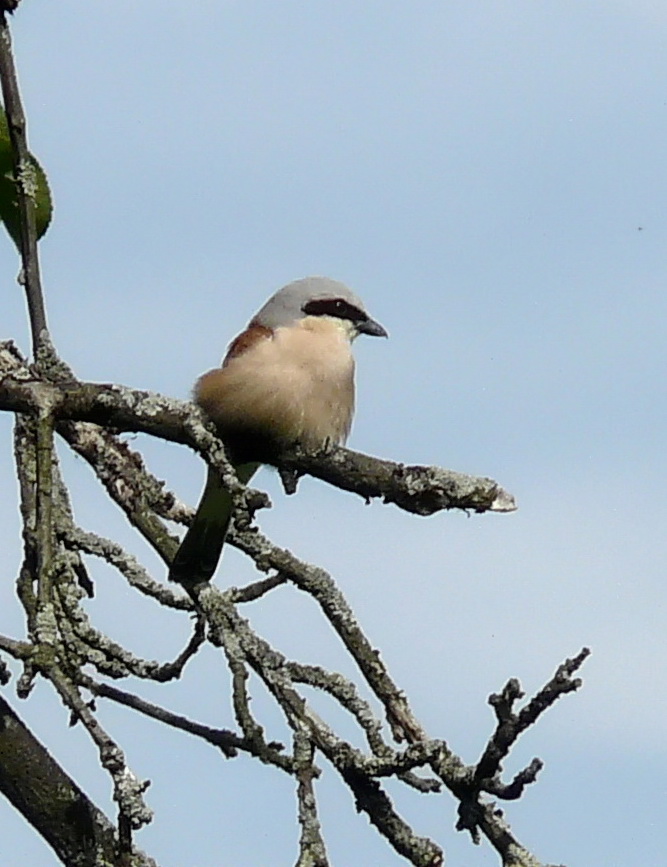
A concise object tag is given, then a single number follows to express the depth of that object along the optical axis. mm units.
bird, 7934
